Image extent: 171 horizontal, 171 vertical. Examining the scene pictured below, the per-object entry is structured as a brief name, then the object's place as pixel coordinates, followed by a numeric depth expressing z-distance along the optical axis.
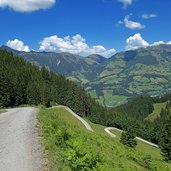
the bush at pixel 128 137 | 64.87
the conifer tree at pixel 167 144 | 53.79
